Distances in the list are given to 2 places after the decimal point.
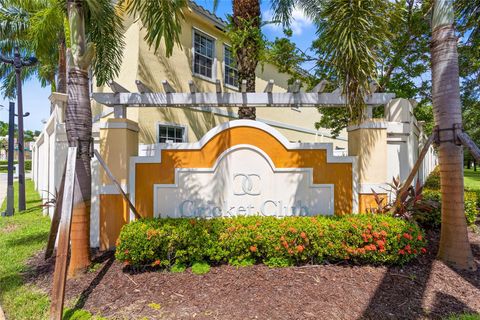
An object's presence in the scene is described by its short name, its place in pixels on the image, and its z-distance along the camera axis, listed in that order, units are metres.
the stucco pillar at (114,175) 5.46
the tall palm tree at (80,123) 4.45
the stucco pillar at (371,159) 5.53
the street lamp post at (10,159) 9.18
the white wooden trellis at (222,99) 5.65
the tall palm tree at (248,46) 7.16
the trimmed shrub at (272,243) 4.35
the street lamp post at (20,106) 9.40
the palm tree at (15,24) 8.66
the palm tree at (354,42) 4.66
